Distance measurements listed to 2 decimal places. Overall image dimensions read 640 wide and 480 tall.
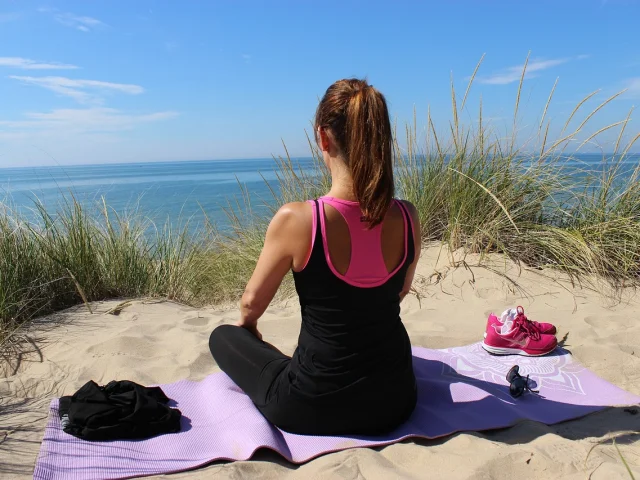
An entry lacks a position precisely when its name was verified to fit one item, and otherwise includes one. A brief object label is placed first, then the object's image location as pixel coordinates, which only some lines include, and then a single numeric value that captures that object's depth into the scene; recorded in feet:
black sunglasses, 7.96
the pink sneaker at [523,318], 9.69
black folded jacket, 6.37
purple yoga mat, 5.92
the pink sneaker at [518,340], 9.46
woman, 5.65
